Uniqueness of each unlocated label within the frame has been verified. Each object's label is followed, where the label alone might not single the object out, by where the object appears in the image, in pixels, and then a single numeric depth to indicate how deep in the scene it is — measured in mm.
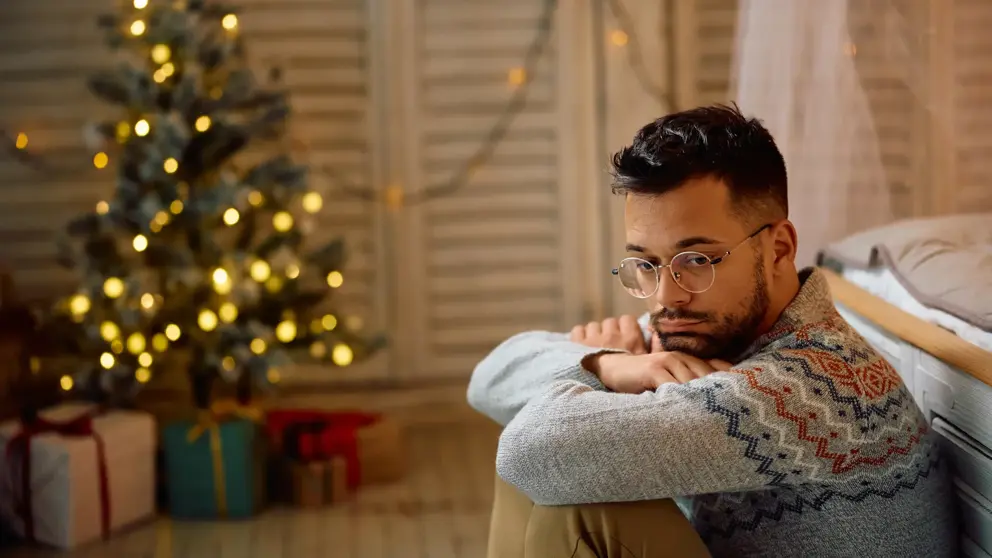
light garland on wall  3248
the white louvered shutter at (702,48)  3252
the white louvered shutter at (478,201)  3256
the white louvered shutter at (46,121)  3100
